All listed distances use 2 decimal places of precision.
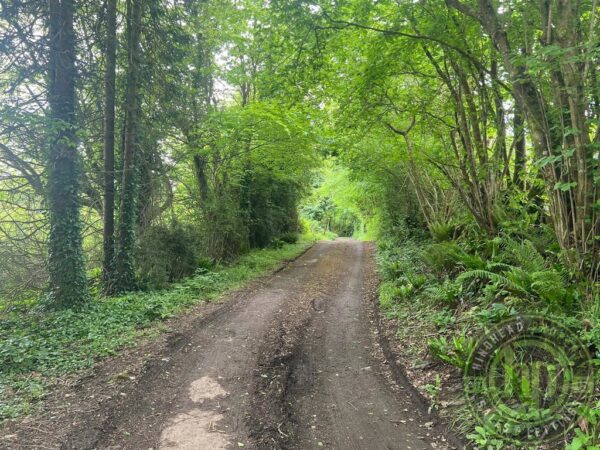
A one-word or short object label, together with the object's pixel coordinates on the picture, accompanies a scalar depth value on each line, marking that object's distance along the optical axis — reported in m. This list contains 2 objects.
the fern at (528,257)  5.10
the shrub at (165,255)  10.05
